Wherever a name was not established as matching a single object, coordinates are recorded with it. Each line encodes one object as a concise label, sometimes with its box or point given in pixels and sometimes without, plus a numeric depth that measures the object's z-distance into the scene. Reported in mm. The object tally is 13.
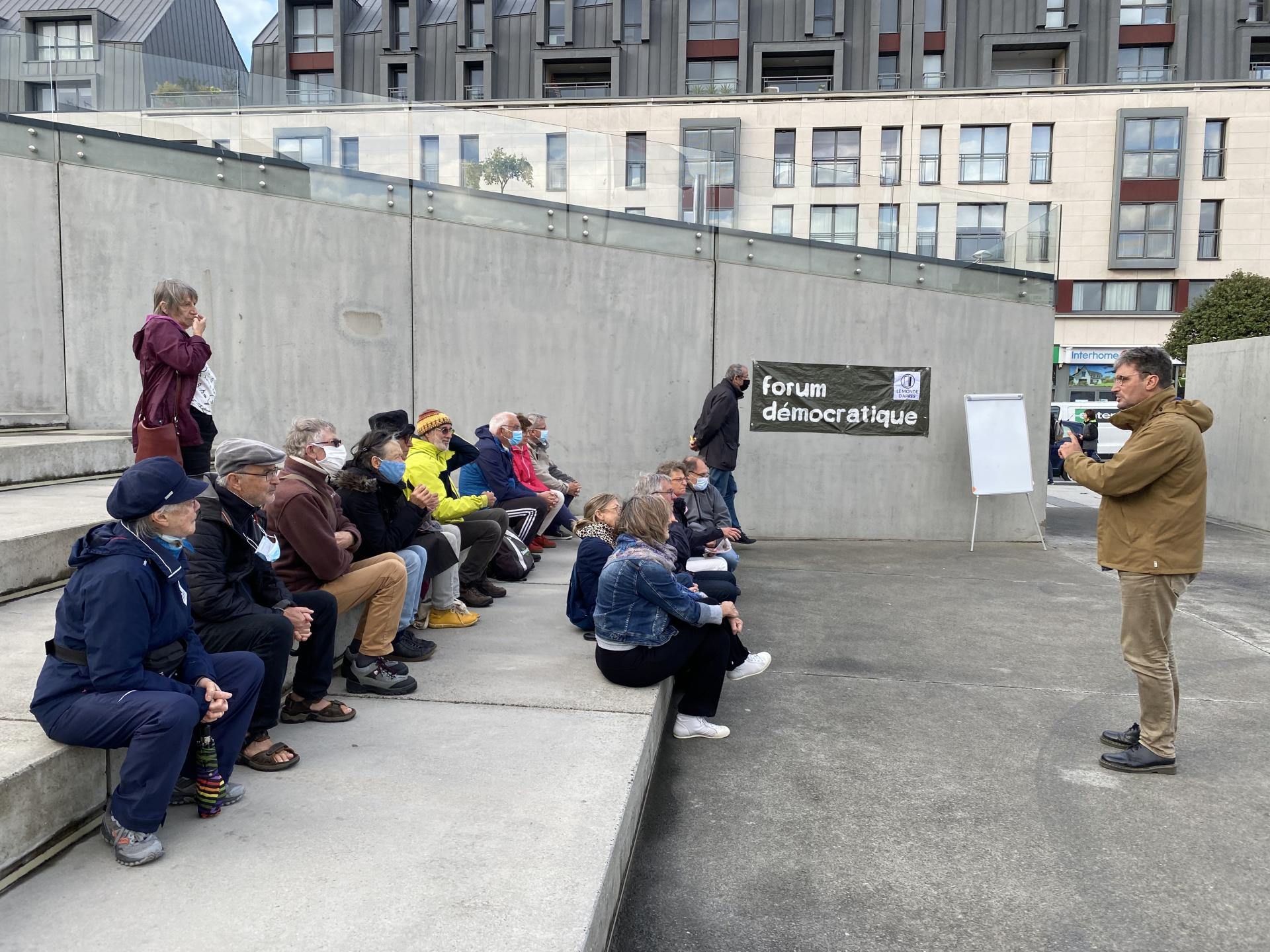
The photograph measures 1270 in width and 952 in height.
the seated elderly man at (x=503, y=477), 7332
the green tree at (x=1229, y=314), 25750
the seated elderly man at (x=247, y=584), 3391
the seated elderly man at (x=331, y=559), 4062
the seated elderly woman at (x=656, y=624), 4270
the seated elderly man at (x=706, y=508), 7312
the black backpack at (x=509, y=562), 7078
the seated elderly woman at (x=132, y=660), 2670
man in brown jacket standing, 4035
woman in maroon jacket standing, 4766
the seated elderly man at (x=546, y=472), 8656
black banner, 10492
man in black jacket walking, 9453
